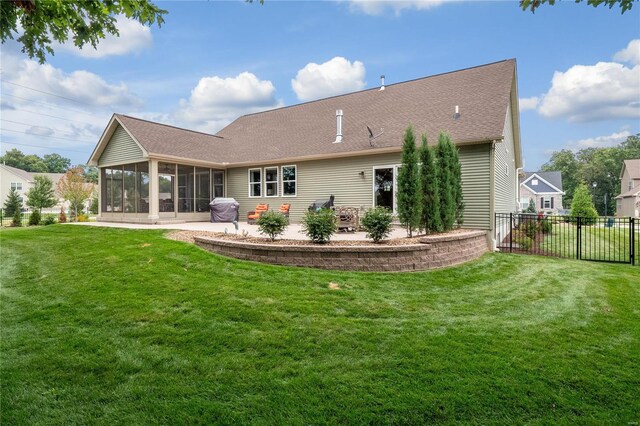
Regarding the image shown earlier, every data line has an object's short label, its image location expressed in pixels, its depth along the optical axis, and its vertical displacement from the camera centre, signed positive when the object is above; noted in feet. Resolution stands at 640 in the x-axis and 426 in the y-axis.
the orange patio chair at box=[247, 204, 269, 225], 47.60 +0.03
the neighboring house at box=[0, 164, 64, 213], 134.92 +13.51
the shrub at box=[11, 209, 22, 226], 60.44 -0.97
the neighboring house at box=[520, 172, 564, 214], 145.07 +8.42
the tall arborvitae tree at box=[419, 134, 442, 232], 26.89 +1.63
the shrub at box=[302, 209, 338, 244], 21.76 -0.80
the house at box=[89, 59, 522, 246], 36.11 +7.70
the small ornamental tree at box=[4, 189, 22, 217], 72.84 +2.40
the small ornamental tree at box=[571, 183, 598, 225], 70.19 +1.54
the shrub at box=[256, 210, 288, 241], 23.43 -0.68
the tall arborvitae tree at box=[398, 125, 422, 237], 25.03 +2.02
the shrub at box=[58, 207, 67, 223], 64.13 -0.70
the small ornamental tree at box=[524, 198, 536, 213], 91.34 +0.99
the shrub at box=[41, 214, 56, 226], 58.51 -1.16
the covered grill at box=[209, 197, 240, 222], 49.26 +0.63
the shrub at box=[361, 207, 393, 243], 22.61 -0.77
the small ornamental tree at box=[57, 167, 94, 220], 78.02 +5.78
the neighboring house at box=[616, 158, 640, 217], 101.86 +6.74
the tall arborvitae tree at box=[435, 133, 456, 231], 28.71 +2.40
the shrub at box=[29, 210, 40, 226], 58.39 -0.77
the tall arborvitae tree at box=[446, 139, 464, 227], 31.50 +2.98
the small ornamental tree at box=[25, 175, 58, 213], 85.20 +5.16
